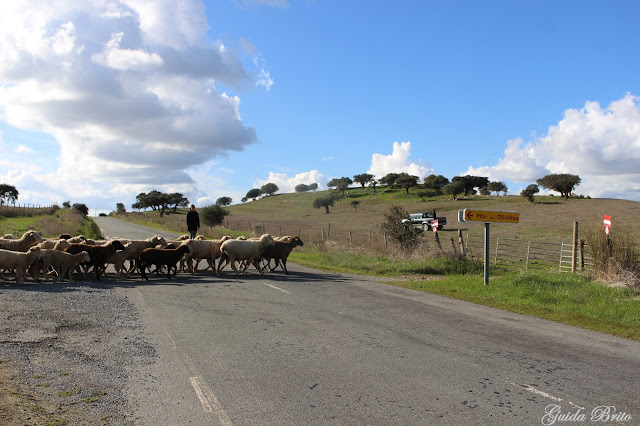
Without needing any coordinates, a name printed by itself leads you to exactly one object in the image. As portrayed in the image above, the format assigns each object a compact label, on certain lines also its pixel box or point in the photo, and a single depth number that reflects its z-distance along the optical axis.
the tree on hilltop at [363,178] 129.12
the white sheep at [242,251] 18.02
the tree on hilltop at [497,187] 109.94
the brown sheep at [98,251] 15.73
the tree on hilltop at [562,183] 86.06
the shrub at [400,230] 26.22
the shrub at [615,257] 14.15
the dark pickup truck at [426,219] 49.88
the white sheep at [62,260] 14.45
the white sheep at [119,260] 16.09
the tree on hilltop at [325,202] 95.94
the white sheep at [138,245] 17.28
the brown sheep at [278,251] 19.39
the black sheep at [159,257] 16.17
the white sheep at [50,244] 15.64
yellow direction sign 15.84
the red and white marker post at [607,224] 14.87
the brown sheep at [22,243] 16.08
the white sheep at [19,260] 13.69
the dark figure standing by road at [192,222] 23.56
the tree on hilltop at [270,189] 151.12
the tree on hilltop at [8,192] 107.38
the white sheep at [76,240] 17.30
